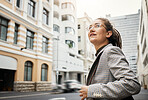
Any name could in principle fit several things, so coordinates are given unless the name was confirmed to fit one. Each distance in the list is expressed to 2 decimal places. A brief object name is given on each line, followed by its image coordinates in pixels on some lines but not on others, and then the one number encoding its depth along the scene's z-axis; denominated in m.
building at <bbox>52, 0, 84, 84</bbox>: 22.88
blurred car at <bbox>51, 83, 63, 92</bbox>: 14.74
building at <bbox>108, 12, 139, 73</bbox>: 94.91
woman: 0.91
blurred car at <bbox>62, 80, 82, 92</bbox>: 14.97
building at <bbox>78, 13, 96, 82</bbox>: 40.74
